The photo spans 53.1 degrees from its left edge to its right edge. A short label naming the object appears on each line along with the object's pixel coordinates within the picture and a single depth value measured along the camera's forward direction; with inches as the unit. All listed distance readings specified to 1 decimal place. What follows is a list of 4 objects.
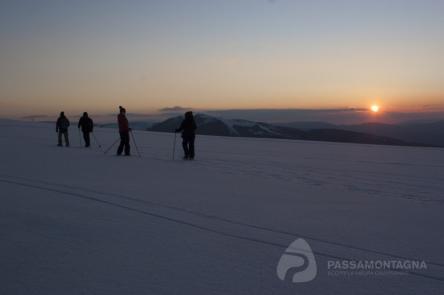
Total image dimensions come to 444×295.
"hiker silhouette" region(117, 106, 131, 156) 705.0
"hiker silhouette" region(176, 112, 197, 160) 676.1
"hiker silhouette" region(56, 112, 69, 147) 862.5
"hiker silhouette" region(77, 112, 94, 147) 844.6
